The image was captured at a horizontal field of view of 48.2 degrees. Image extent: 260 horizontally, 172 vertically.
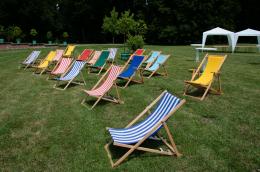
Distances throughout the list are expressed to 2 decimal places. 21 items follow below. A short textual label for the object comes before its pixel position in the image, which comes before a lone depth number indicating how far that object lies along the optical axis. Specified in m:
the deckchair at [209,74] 7.10
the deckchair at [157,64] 10.01
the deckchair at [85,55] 12.75
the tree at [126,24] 19.64
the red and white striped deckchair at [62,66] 9.57
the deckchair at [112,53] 12.68
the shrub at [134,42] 15.44
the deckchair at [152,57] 10.63
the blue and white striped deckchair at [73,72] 8.49
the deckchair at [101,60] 11.13
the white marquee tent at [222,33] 20.48
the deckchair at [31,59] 12.67
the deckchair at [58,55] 11.91
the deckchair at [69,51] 14.66
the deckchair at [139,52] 12.66
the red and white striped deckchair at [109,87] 6.53
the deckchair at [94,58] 11.80
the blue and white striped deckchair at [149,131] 3.87
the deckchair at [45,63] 11.16
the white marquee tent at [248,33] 19.62
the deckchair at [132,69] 8.63
